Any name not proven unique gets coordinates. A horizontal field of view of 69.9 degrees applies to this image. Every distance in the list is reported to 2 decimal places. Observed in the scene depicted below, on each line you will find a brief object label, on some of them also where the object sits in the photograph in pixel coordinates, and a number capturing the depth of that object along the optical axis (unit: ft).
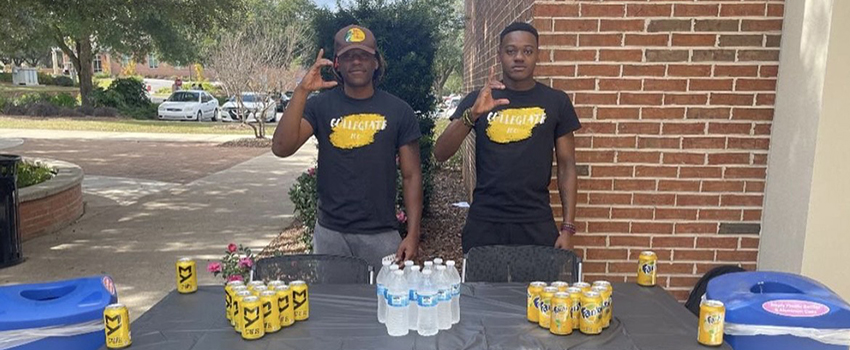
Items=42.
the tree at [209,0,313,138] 55.88
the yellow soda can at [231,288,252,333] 6.93
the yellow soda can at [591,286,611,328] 7.22
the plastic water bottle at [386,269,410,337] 6.96
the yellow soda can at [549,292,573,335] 7.04
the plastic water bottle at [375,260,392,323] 7.34
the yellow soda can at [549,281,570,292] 7.54
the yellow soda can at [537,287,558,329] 7.25
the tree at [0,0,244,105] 23.85
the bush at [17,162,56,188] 22.67
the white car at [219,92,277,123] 57.11
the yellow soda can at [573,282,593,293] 7.57
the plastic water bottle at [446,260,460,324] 7.39
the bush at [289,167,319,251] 19.47
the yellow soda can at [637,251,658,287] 8.91
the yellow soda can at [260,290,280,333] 7.00
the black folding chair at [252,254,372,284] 9.47
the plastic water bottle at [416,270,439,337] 7.00
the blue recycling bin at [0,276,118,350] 7.34
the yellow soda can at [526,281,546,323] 7.43
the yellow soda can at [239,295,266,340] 6.82
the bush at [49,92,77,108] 82.03
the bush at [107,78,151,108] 87.35
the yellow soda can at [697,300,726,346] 6.82
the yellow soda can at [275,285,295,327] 7.22
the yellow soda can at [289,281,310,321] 7.44
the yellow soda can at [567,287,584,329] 7.14
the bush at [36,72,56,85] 130.41
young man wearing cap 9.89
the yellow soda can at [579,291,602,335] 7.05
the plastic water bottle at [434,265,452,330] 7.14
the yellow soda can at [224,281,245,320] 7.23
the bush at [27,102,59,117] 77.40
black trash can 17.37
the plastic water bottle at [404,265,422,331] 7.16
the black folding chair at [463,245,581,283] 9.81
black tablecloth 6.89
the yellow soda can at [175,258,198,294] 8.39
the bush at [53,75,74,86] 125.59
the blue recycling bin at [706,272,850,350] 7.47
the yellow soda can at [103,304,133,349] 6.68
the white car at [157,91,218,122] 84.12
